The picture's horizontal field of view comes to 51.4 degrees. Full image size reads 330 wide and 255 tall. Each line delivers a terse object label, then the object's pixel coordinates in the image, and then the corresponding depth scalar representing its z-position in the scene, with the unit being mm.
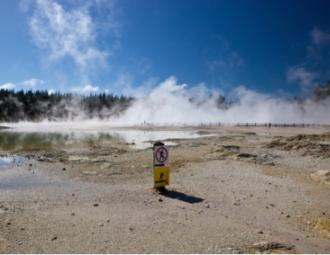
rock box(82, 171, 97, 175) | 15633
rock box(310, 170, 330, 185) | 13517
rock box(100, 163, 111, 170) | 17222
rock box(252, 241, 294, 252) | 6809
